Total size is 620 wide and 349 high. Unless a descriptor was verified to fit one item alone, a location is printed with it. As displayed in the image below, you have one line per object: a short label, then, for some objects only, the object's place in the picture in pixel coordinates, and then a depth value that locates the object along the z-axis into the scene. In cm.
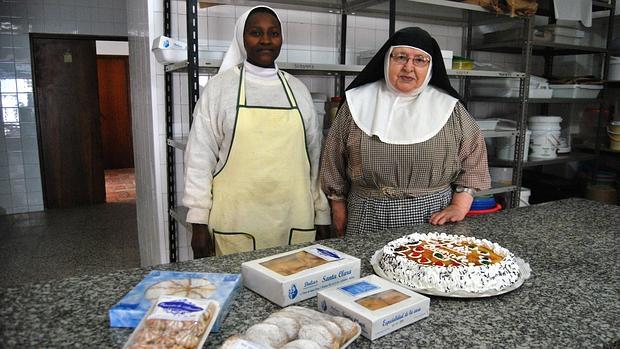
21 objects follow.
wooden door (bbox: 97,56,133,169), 771
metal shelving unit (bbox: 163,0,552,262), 216
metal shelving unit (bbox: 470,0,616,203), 350
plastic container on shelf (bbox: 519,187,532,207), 361
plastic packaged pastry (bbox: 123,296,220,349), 76
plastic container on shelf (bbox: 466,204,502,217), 250
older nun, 173
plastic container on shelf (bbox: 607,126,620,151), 398
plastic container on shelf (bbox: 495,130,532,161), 362
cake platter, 105
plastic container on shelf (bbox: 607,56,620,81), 392
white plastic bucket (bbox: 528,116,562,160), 376
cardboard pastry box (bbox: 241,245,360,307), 100
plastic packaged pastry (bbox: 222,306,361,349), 74
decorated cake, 107
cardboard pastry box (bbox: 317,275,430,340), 87
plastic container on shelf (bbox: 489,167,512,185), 359
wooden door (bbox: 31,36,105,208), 531
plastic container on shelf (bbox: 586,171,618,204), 402
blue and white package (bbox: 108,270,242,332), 89
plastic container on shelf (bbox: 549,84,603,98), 384
